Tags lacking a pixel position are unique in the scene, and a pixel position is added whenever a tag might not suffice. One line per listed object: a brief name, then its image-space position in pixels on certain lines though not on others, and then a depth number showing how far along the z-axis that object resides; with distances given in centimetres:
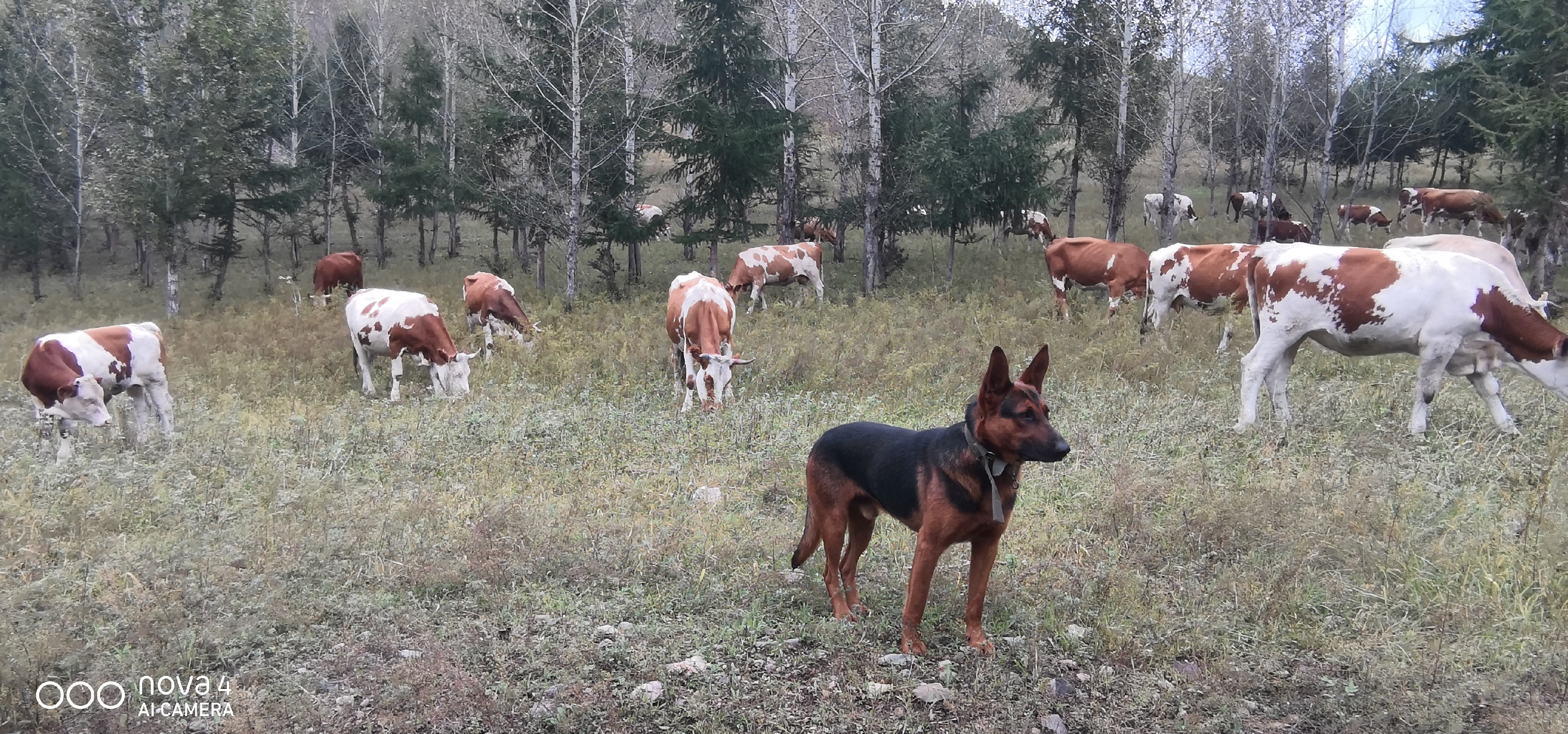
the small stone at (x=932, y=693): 436
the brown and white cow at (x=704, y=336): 1230
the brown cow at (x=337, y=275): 2514
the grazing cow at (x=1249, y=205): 3234
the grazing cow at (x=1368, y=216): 3183
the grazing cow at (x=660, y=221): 2398
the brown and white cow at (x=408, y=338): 1428
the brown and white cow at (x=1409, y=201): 3222
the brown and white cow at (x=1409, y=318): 843
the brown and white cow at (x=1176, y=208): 3253
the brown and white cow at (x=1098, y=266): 1903
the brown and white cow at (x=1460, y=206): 2909
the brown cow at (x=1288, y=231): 2909
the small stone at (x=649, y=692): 439
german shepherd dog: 425
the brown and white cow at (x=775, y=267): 2252
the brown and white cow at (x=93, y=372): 1009
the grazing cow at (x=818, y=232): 3042
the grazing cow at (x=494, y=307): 1834
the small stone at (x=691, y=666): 469
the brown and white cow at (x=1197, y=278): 1636
